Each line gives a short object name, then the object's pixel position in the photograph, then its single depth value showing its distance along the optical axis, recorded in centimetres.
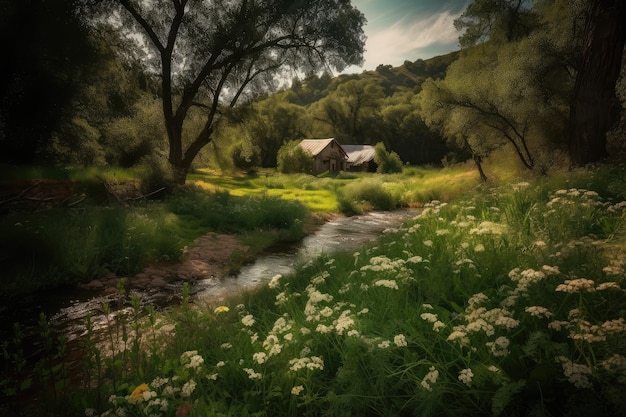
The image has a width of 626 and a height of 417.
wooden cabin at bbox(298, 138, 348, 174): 5662
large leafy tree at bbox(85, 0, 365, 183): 1873
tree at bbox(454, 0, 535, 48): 2331
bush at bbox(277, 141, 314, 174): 5119
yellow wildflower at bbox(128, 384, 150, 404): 283
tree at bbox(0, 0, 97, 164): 1091
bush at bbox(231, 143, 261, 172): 5175
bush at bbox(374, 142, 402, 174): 5472
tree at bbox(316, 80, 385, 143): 7538
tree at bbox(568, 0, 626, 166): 1053
